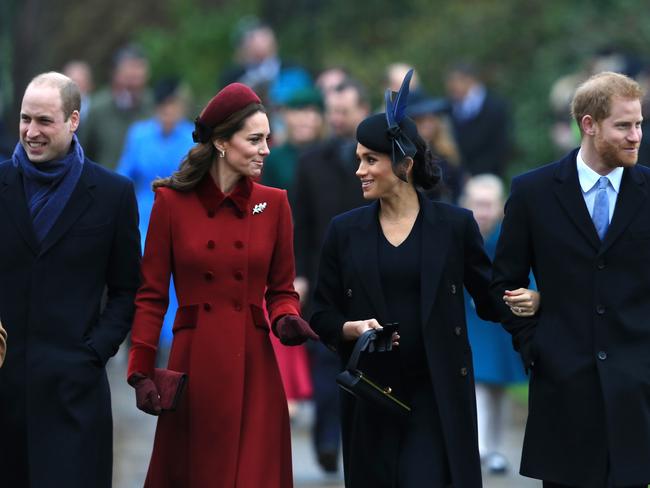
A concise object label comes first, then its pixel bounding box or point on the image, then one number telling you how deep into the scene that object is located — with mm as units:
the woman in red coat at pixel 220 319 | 16156
